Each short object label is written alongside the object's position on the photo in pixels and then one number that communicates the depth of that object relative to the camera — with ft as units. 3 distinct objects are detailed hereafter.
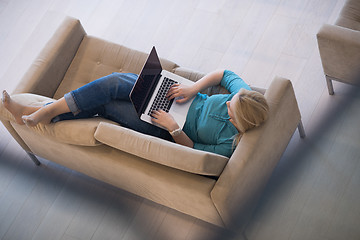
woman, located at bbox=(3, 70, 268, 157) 16.27
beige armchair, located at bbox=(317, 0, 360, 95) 16.99
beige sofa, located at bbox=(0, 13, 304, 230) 15.26
